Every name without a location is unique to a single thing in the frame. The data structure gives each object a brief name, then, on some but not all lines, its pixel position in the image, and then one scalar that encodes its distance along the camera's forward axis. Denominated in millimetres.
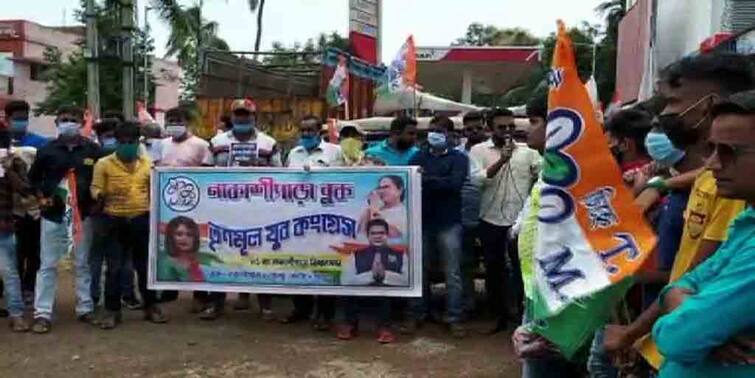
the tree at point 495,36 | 62594
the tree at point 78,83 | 32469
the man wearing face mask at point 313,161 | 7566
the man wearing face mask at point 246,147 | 7875
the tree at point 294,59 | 16734
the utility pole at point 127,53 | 18203
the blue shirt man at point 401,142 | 7359
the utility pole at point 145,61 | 36425
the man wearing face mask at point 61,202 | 7328
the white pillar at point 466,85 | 30859
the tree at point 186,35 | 24484
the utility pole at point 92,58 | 17000
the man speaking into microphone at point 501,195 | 7203
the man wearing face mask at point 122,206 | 7367
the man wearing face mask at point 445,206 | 7117
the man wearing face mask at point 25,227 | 7977
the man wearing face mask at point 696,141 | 2506
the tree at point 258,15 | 37062
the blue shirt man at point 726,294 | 1922
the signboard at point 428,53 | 28688
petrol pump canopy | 28162
